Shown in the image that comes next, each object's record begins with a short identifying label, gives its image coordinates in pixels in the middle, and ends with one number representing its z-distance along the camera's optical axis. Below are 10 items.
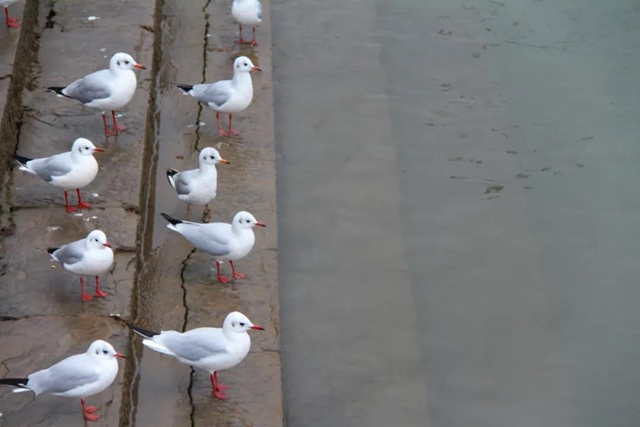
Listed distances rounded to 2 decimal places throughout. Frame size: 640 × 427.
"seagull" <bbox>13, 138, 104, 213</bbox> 12.08
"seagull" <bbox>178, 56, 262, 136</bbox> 14.25
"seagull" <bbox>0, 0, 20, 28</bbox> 14.56
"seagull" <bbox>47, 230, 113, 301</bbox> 10.90
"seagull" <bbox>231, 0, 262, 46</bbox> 16.46
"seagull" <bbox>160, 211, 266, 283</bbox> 11.75
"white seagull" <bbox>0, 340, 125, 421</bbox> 9.53
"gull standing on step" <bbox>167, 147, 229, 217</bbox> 12.58
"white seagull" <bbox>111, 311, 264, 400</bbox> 10.28
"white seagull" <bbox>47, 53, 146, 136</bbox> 13.49
